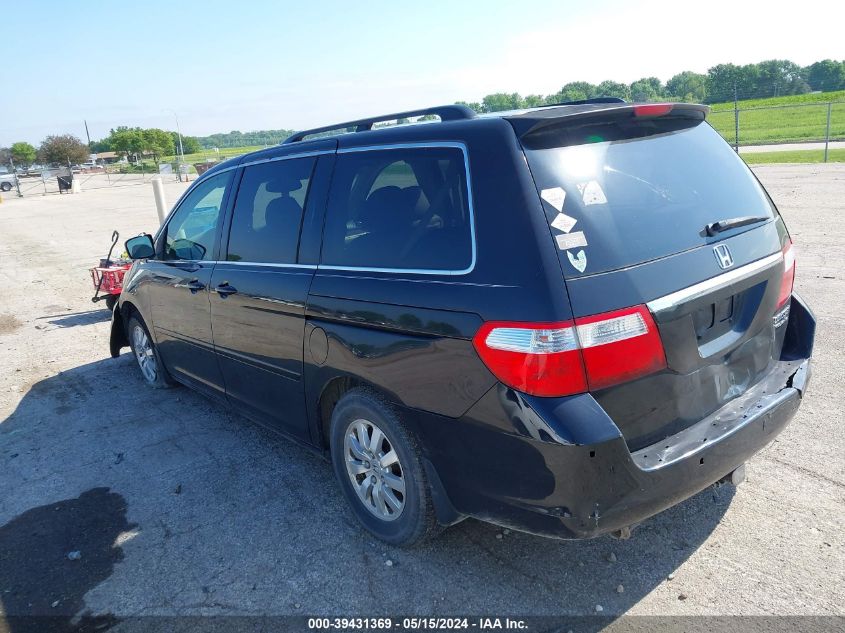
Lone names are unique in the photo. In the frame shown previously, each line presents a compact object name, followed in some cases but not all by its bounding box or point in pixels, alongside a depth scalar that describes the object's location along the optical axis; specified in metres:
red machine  7.88
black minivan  2.39
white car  46.59
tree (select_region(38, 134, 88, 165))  74.81
